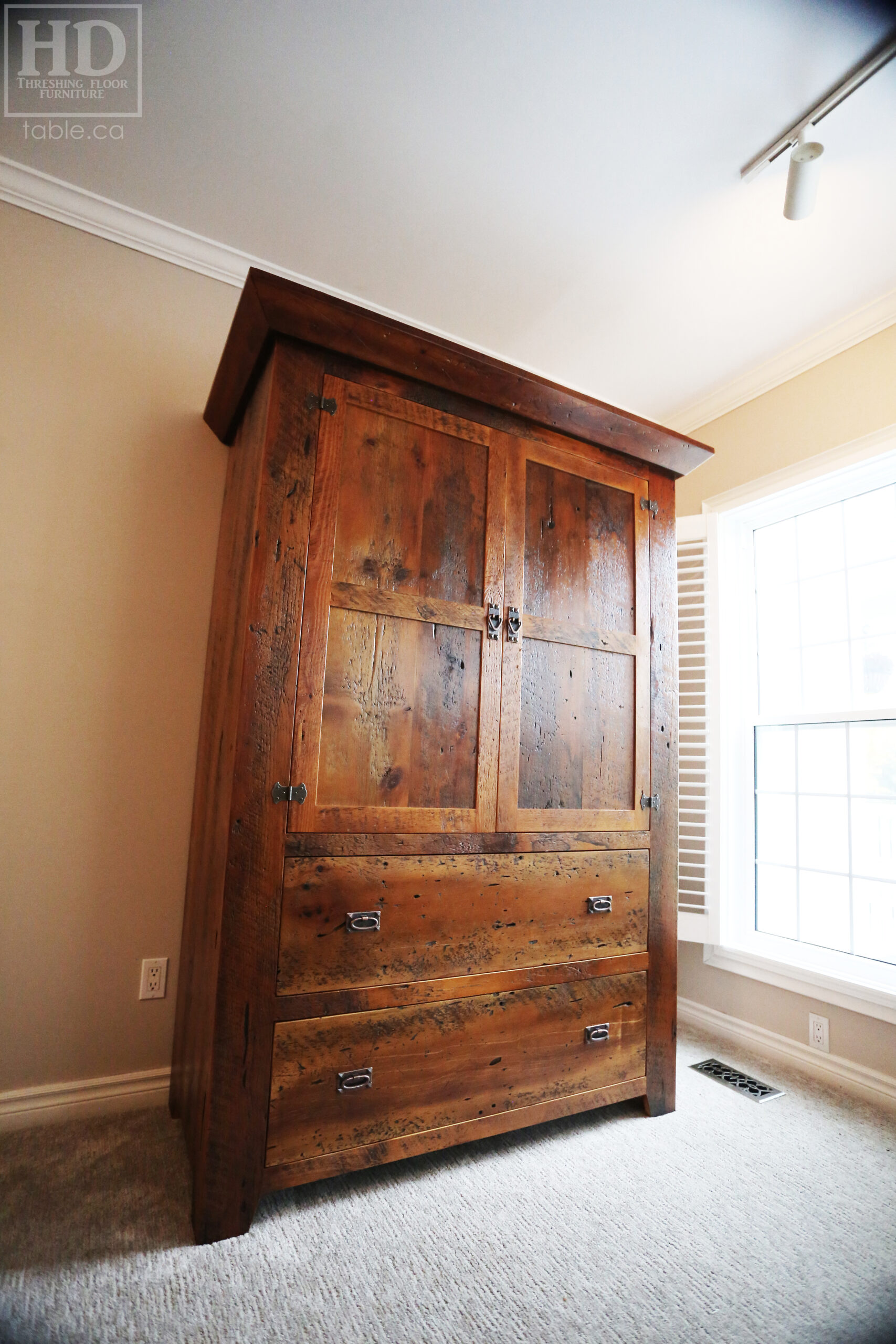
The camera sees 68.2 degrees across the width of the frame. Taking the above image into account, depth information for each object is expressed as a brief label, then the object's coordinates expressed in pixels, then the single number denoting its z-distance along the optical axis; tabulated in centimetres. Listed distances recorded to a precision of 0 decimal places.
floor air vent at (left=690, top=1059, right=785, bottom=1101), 222
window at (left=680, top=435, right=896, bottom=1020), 241
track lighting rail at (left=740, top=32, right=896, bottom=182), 157
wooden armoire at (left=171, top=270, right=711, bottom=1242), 154
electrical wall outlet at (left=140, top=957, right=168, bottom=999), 201
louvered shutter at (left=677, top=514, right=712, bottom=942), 278
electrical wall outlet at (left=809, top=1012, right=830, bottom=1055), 236
